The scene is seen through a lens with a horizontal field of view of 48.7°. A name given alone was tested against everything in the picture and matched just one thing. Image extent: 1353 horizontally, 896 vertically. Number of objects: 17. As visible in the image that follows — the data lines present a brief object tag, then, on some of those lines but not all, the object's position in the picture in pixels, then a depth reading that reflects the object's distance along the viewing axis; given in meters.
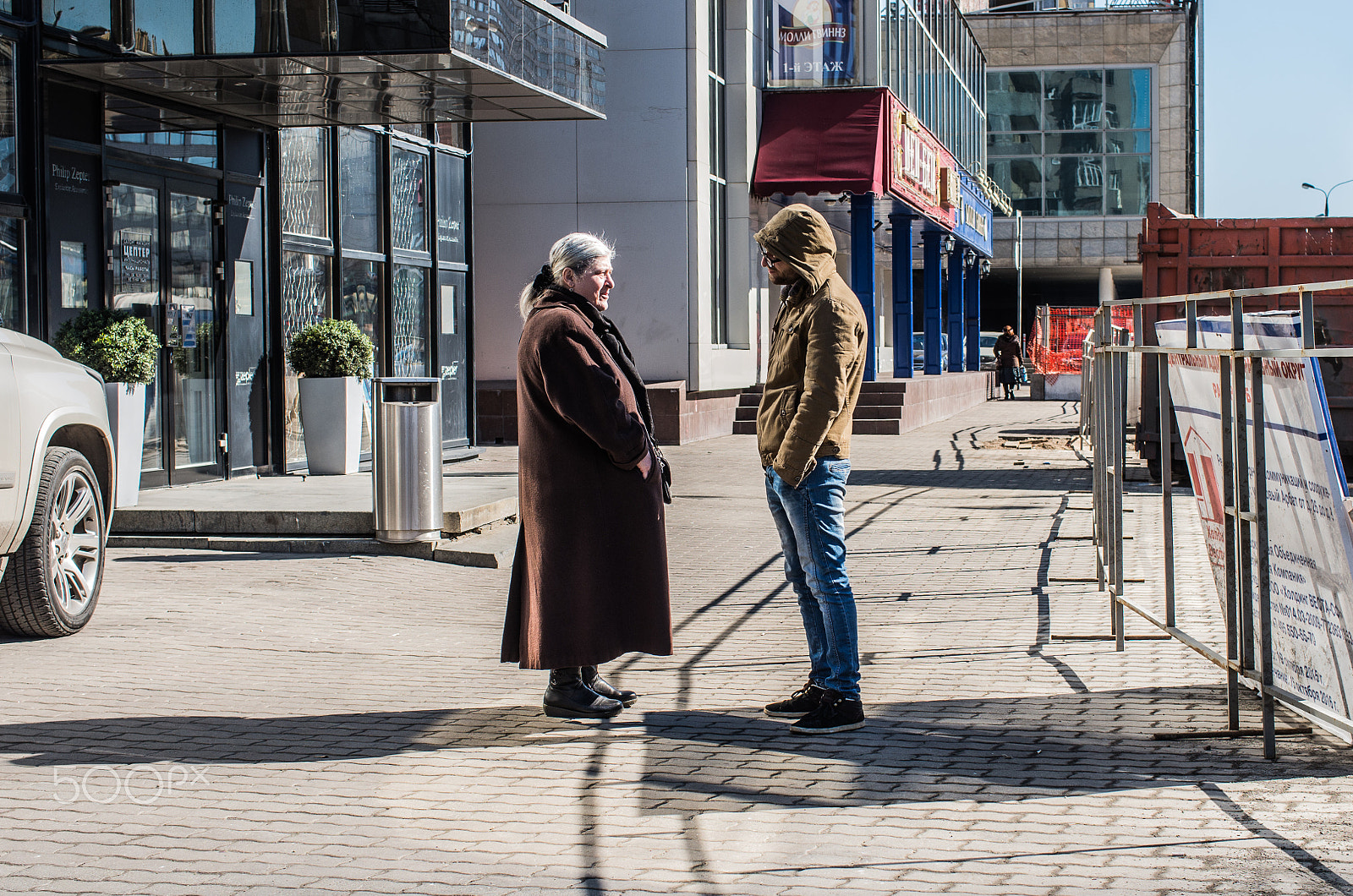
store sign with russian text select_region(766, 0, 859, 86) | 24.88
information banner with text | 4.19
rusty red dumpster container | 13.78
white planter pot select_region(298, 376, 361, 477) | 12.97
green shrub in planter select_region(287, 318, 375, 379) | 12.95
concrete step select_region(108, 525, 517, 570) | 9.61
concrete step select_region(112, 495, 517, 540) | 10.08
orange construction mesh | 42.28
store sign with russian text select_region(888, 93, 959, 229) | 24.97
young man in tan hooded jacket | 5.12
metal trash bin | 9.45
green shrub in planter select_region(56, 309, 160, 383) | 10.31
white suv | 6.38
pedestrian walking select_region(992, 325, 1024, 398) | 39.53
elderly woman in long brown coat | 5.25
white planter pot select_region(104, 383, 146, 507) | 10.31
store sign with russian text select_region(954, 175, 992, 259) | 34.62
